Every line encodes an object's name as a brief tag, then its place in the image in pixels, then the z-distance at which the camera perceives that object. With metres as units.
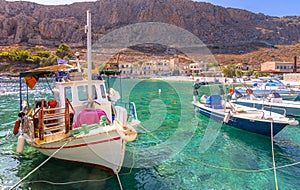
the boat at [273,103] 16.52
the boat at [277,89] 23.72
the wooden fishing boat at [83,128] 6.67
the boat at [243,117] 11.28
